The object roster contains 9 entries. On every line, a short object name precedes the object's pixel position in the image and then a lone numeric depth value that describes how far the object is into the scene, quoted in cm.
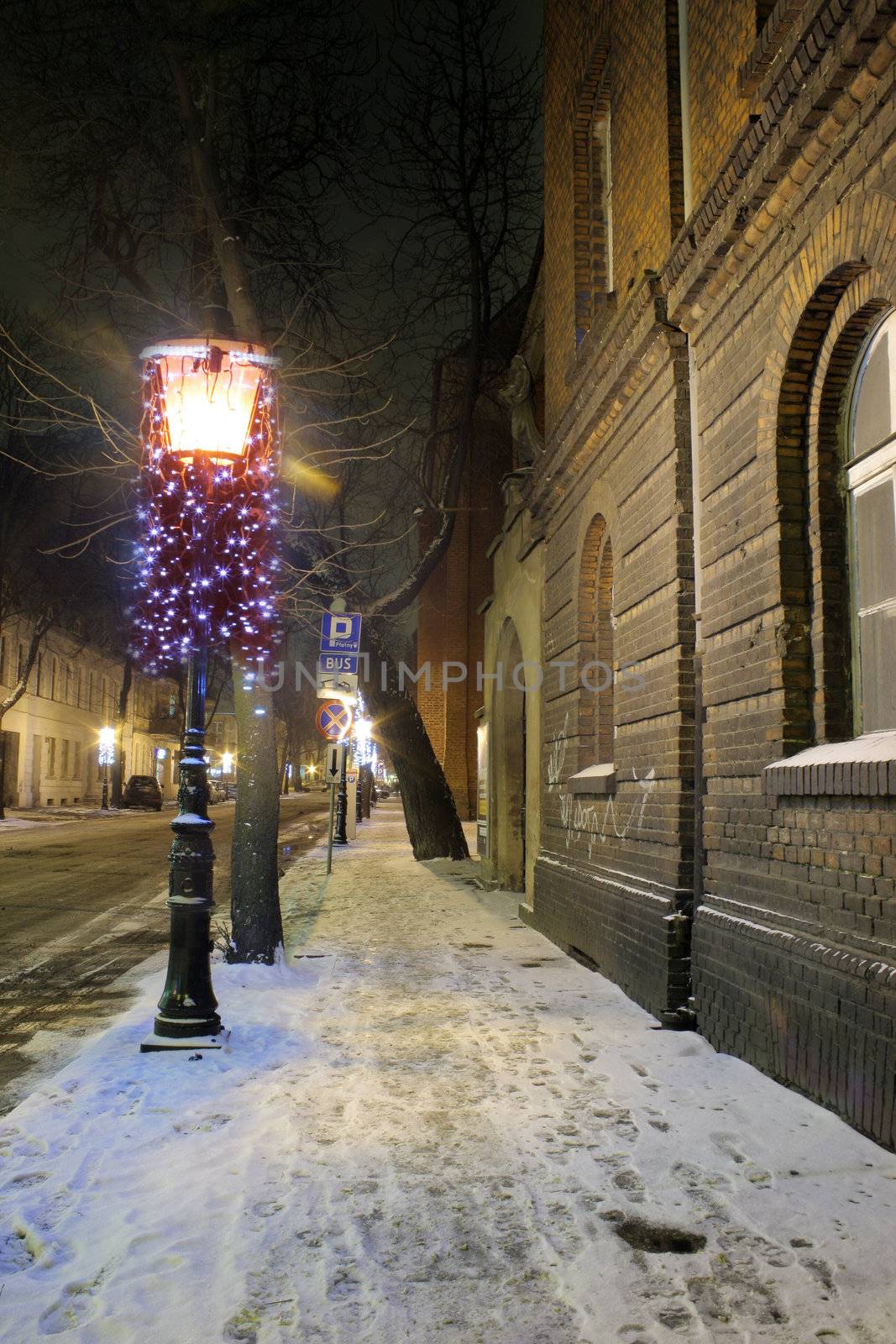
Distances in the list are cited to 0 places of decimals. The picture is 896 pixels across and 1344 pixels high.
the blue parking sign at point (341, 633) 1427
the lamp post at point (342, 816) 2280
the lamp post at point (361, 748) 3306
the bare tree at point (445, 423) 1452
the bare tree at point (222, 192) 843
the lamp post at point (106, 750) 4107
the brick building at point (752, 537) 432
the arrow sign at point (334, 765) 1689
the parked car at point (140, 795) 4494
